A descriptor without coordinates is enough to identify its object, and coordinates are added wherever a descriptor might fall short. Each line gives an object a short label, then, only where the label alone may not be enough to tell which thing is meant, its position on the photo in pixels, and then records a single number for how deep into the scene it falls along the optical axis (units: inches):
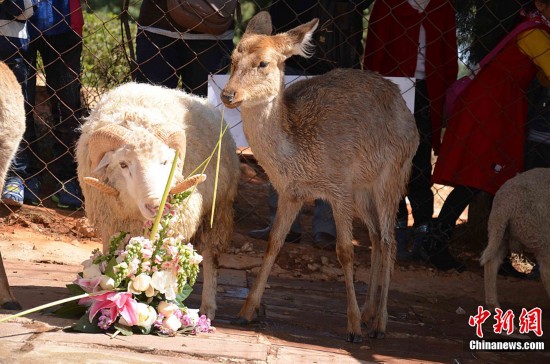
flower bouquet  192.5
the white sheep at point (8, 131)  207.2
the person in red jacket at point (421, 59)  298.8
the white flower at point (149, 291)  195.6
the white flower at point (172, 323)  196.9
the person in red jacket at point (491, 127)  287.9
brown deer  225.5
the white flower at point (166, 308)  197.8
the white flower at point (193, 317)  202.1
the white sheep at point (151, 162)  206.2
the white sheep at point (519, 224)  249.0
